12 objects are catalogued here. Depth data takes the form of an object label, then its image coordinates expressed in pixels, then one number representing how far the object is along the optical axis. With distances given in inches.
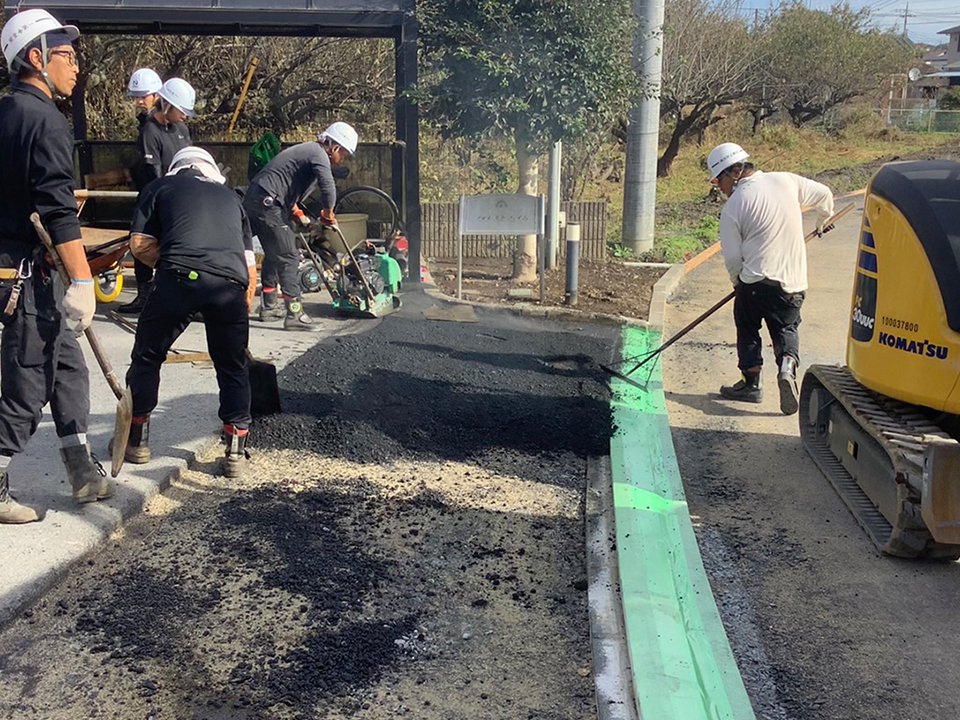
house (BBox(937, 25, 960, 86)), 2920.8
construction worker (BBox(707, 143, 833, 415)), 249.0
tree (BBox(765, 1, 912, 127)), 1285.7
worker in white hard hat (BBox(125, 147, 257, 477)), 187.3
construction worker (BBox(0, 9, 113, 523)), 154.3
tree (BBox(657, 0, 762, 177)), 886.4
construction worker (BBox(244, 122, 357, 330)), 315.0
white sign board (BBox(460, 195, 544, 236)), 378.3
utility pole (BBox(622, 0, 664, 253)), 431.2
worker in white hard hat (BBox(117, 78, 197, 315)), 305.6
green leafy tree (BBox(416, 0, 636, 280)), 364.8
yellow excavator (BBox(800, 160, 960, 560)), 156.6
